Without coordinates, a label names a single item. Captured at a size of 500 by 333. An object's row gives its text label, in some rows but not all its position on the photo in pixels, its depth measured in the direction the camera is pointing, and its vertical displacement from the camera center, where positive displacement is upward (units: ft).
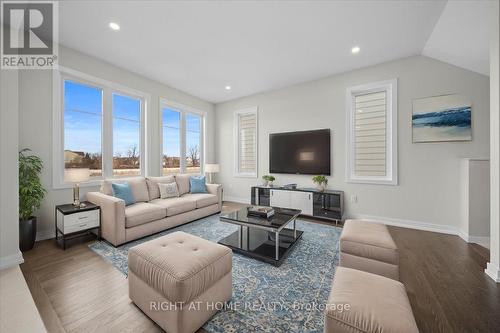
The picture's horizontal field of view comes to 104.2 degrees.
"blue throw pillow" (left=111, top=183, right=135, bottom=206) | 10.07 -1.40
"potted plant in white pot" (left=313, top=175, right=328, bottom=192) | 12.96 -1.03
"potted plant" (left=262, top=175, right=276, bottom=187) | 14.98 -1.10
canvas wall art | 9.80 +2.49
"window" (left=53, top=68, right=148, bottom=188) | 9.86 +2.28
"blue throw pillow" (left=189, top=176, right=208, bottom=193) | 13.85 -1.34
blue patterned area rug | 4.54 -3.64
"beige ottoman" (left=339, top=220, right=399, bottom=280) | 5.50 -2.53
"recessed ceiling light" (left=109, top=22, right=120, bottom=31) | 8.35 +6.09
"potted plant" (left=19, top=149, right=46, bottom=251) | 7.91 -1.29
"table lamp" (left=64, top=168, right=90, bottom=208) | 8.69 -0.51
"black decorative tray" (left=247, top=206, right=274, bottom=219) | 8.46 -2.04
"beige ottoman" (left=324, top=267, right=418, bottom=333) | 2.93 -2.35
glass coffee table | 7.38 -3.29
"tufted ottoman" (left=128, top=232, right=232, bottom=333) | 3.97 -2.55
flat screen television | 13.55 +1.01
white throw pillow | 12.16 -1.58
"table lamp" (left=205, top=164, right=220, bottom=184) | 16.89 -0.19
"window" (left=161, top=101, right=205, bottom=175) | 15.23 +2.30
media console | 11.97 -2.32
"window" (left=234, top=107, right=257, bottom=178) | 17.25 +2.14
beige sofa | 8.51 -2.20
